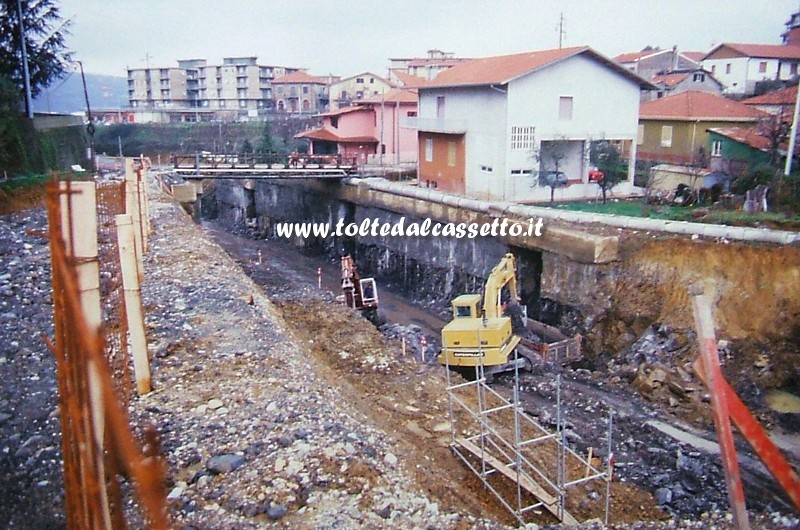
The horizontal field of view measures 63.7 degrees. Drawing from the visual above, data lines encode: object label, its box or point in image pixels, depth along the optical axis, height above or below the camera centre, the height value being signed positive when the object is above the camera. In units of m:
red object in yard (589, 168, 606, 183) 23.97 -0.81
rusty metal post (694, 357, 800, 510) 3.10 -1.40
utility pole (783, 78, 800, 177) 19.91 +0.18
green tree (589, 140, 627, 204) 23.67 -0.32
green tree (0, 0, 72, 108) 28.11 +4.91
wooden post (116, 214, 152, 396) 7.94 -1.69
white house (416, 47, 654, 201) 24.61 +1.30
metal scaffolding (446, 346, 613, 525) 8.70 -4.78
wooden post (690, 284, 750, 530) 3.00 -1.14
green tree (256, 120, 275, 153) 45.84 +0.83
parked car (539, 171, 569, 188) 24.39 -0.93
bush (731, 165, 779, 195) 20.61 -0.83
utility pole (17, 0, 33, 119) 27.06 +3.44
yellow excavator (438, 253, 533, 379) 13.84 -3.87
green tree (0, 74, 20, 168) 21.05 +1.01
